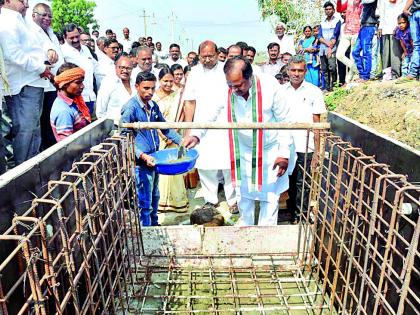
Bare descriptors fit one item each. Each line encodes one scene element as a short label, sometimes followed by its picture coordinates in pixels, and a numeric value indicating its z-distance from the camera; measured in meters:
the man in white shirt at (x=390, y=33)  6.31
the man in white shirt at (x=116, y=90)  4.36
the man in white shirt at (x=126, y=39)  10.04
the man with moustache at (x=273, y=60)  6.98
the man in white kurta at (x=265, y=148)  3.41
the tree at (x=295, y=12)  18.53
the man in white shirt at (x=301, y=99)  3.88
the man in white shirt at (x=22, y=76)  3.73
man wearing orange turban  3.04
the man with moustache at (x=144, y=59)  5.27
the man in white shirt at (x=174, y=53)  7.87
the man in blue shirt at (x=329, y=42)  8.38
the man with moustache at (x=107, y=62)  6.36
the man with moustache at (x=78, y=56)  5.37
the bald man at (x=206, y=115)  4.35
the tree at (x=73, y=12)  39.62
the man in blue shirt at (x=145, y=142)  3.44
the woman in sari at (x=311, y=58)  9.20
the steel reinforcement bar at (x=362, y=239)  1.65
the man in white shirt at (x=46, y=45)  4.61
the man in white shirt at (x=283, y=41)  8.61
